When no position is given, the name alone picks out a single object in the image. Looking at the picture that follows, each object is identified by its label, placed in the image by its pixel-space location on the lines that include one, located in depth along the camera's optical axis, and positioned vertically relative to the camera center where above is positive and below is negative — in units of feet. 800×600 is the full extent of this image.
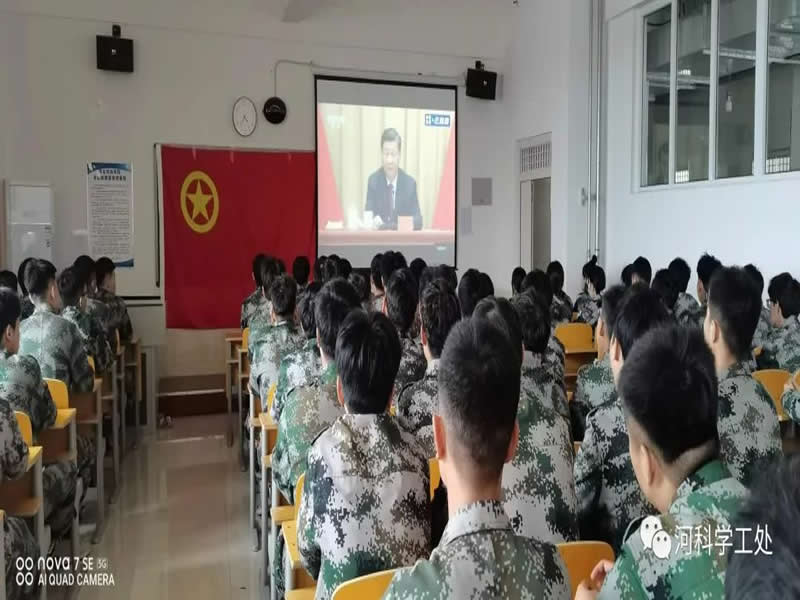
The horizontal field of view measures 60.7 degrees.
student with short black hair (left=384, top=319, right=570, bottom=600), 3.15 -1.16
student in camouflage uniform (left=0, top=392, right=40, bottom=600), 7.41 -2.42
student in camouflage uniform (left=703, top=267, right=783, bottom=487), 6.24 -1.23
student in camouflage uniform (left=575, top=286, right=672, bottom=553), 5.82 -1.92
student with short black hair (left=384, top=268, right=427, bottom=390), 9.84 -0.84
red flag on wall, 20.86 +1.33
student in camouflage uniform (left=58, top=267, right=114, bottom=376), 13.71 -1.10
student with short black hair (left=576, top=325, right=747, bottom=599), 3.42 -1.22
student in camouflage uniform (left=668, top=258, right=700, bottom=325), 14.34 -0.79
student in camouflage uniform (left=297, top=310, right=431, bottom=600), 5.14 -1.74
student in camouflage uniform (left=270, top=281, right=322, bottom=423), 9.37 -1.50
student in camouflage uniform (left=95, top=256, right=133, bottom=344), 17.17 -0.84
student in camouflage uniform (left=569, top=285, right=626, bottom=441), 8.93 -1.63
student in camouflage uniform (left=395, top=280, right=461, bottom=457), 7.61 -1.11
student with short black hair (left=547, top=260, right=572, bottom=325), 15.79 -0.92
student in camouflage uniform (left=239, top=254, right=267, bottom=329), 17.61 -1.04
